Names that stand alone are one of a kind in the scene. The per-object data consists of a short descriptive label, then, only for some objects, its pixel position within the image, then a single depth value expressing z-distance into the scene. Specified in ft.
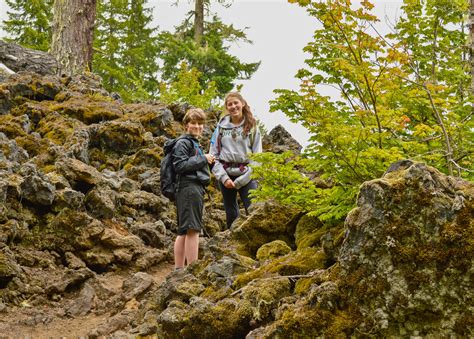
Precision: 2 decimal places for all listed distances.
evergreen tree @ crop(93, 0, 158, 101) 89.35
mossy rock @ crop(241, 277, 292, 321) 13.05
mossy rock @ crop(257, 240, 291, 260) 18.01
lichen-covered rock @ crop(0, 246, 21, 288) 20.97
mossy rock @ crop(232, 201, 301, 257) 20.35
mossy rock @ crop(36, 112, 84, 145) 35.91
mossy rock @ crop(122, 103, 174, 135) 42.50
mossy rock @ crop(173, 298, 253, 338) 13.17
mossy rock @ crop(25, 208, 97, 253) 25.18
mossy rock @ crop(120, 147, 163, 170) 37.32
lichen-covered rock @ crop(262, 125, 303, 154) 42.88
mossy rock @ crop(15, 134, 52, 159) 32.65
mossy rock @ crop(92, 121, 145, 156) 38.06
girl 23.08
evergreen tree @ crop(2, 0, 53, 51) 80.94
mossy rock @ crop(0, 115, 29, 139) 33.83
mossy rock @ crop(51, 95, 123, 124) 40.40
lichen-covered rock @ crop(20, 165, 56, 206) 25.67
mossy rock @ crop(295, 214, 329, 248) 16.67
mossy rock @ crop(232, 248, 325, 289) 14.70
